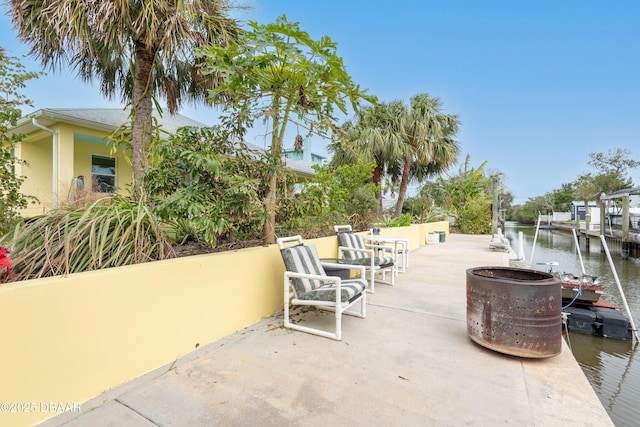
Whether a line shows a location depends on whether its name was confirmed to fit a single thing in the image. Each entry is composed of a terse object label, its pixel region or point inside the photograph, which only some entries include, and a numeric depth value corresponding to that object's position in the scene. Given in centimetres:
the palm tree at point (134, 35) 508
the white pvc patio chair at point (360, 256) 510
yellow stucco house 782
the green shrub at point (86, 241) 245
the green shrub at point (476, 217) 1772
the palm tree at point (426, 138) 1487
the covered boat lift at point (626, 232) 1703
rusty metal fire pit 265
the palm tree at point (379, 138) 1424
